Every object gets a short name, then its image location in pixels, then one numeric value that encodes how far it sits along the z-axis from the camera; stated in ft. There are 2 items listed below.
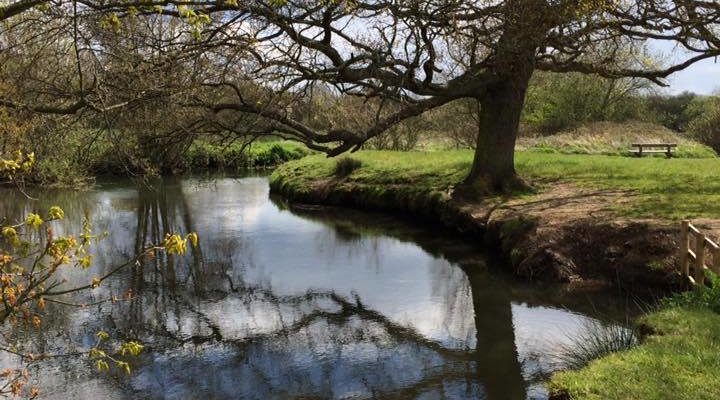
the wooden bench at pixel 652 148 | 93.61
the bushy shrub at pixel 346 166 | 90.79
